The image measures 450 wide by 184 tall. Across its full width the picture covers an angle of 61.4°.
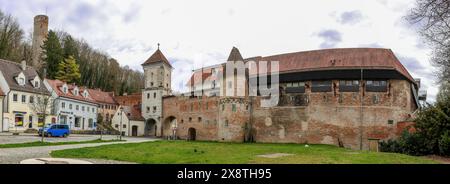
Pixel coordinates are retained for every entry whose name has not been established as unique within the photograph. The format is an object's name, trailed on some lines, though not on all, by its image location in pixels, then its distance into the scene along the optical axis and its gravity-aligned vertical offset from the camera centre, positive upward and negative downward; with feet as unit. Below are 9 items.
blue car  104.12 -5.46
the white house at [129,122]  175.73 -4.96
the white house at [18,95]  128.16 +5.67
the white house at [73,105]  156.77 +2.46
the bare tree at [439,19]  48.82 +12.82
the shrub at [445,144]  63.10 -5.17
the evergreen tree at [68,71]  187.18 +20.18
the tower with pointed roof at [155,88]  177.78 +11.31
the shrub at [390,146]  83.86 -7.84
